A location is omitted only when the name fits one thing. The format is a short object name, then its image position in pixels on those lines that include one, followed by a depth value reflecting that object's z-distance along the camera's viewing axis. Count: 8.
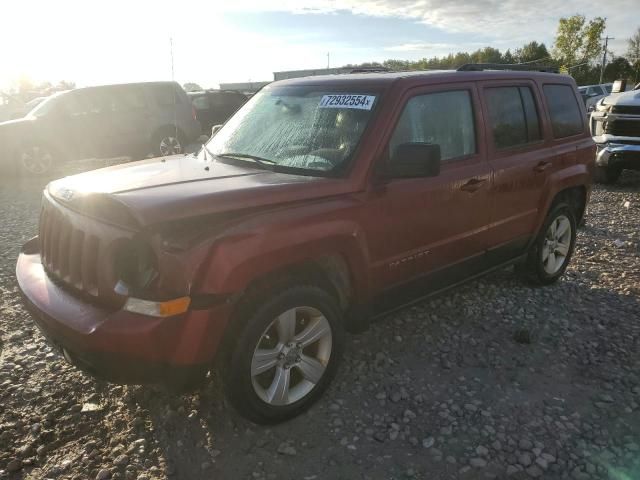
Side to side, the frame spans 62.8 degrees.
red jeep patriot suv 2.44
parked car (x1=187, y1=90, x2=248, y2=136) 16.86
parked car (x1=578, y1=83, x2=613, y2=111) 23.22
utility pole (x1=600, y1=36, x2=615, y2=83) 54.68
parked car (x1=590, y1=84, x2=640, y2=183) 8.91
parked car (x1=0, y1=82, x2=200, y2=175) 10.57
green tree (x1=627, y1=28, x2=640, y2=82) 60.59
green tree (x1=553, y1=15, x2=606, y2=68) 53.88
